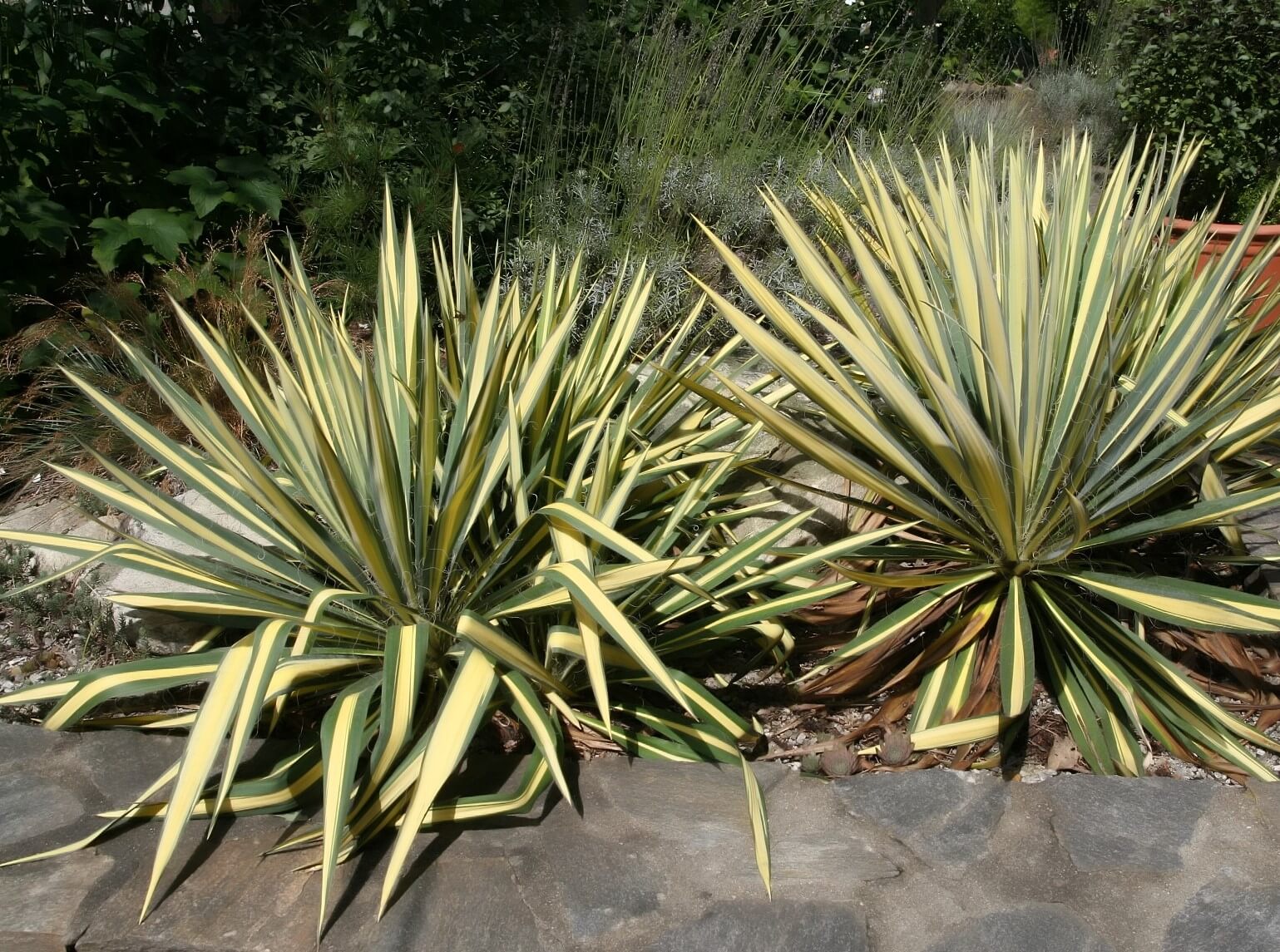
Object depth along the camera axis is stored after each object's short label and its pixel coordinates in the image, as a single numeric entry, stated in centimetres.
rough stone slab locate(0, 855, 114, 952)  152
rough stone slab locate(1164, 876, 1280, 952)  149
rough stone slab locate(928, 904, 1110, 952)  149
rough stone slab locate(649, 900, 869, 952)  149
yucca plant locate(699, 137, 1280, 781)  201
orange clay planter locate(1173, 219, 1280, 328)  412
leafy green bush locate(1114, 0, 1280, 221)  472
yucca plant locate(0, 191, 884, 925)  161
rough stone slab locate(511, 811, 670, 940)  153
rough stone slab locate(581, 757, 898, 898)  160
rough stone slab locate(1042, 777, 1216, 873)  164
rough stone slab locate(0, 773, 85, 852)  171
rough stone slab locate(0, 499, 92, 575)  279
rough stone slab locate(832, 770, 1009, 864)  167
